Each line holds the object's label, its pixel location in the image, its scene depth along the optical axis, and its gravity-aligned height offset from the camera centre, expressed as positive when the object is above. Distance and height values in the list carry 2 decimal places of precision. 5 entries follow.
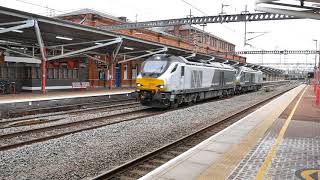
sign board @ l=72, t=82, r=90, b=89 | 32.53 -1.00
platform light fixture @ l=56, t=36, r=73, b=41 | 24.63 +2.63
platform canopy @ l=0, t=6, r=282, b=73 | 19.45 +2.62
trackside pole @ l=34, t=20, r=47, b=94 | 19.70 +1.47
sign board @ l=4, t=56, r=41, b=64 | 25.39 +1.11
